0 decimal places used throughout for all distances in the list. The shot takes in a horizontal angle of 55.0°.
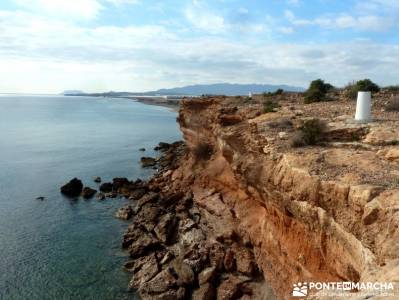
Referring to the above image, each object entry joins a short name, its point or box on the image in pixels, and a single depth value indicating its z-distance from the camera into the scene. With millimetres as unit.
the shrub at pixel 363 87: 31047
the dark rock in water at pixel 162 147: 64281
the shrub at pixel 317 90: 30903
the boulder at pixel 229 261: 20297
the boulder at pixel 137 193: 37038
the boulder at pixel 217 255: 20703
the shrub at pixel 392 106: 21875
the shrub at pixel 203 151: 32812
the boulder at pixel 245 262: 19422
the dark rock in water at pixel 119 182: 40062
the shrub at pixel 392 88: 32750
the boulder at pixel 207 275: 19797
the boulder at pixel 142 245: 24594
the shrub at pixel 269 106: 25342
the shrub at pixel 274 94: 40925
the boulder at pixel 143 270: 21214
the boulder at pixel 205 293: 18859
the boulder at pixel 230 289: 18516
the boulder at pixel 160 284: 20000
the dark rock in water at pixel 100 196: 37225
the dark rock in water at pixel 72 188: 38062
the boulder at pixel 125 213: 31609
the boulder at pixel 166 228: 25656
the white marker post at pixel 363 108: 17953
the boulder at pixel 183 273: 20094
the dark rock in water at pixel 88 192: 37550
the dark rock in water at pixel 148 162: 51319
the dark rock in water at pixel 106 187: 39375
